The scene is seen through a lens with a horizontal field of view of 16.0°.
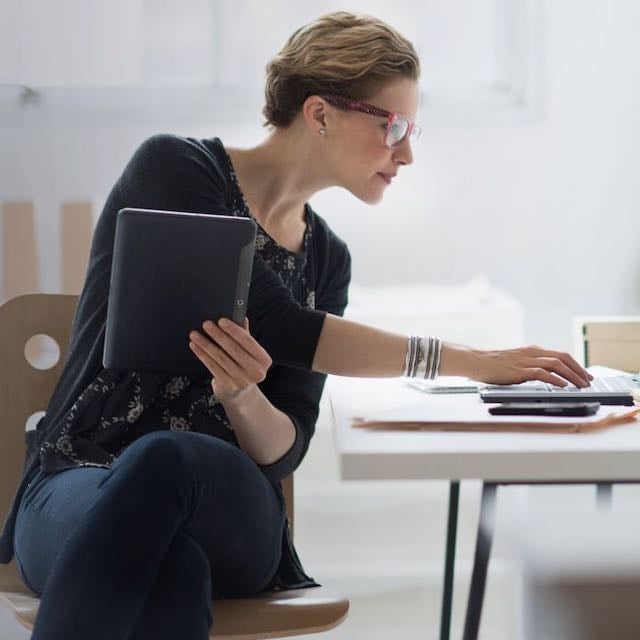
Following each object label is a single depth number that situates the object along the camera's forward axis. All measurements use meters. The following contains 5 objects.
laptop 2.87
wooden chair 3.33
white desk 2.60
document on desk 2.76
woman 2.78
